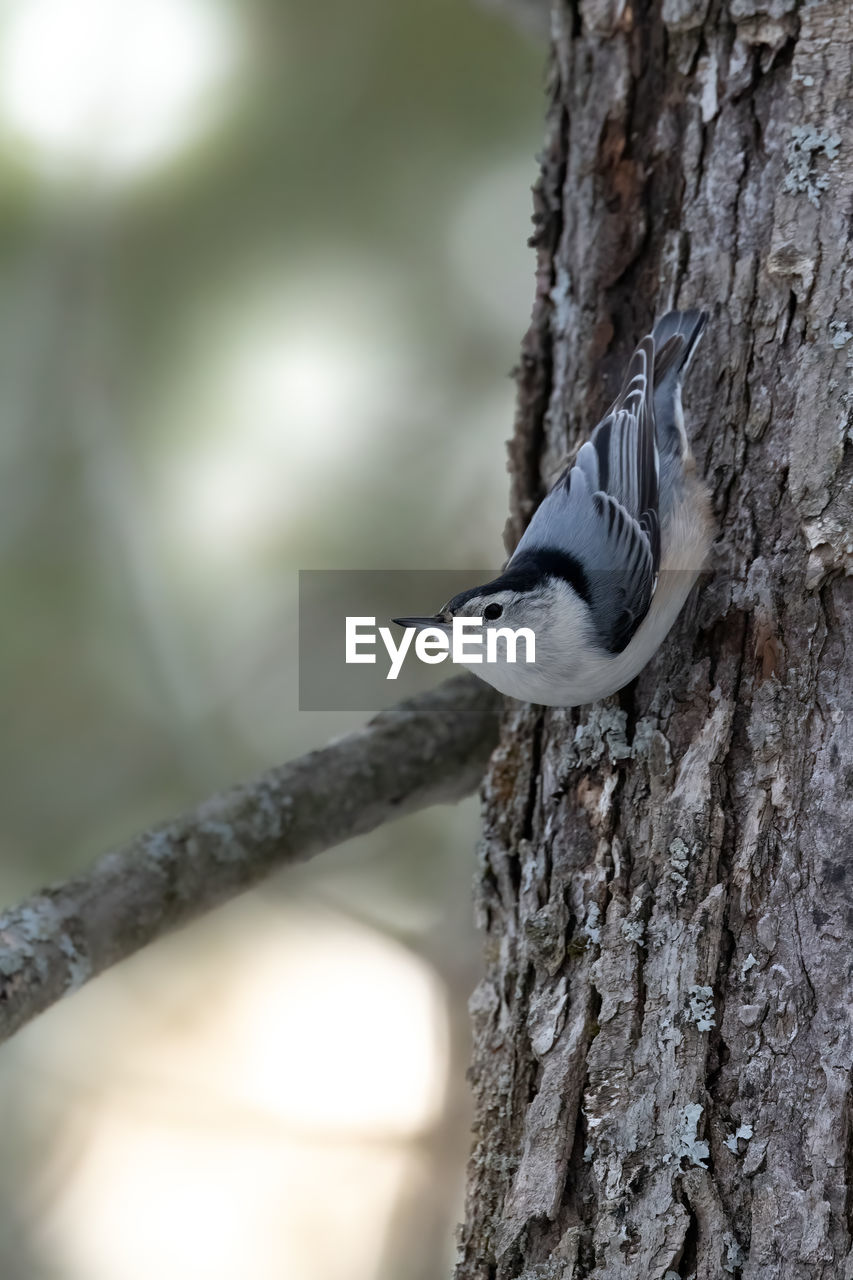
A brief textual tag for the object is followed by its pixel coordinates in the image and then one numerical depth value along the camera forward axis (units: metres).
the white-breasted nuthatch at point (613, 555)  4.62
